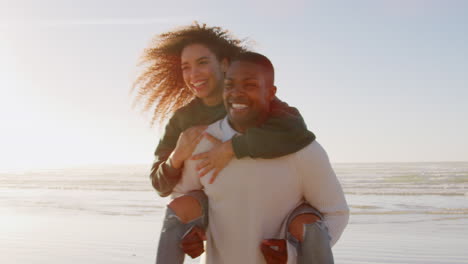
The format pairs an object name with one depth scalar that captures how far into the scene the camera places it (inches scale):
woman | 102.9
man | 104.3
